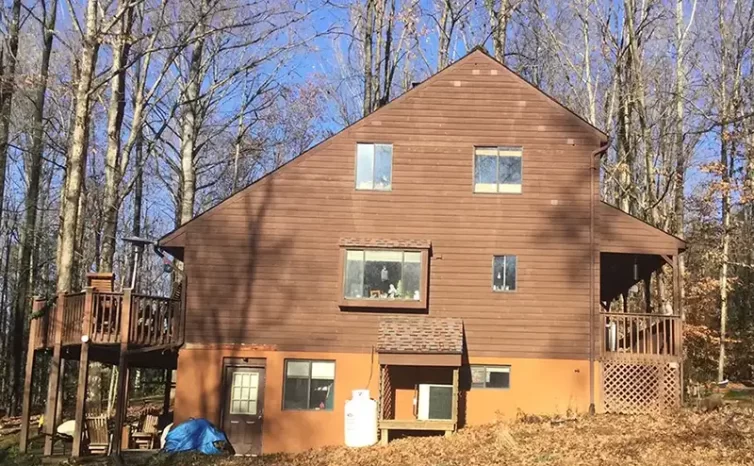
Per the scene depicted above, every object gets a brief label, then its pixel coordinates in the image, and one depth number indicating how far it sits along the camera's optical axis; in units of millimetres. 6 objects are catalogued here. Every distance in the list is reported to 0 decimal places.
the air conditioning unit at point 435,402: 16781
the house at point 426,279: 17047
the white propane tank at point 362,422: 16141
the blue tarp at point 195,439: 15953
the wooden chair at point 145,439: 18034
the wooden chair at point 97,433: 16453
